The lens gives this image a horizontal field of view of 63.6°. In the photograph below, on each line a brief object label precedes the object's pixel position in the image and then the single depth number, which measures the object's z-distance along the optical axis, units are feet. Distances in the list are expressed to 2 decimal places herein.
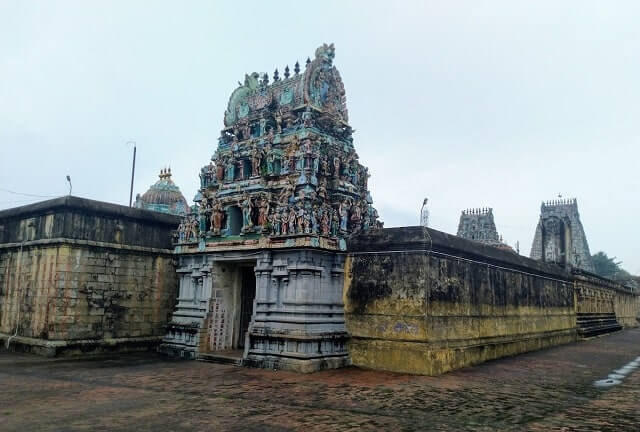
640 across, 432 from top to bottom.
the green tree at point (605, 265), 251.39
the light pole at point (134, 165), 115.96
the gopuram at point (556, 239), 98.58
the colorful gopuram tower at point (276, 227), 50.65
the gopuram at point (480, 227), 189.98
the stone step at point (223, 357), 52.37
